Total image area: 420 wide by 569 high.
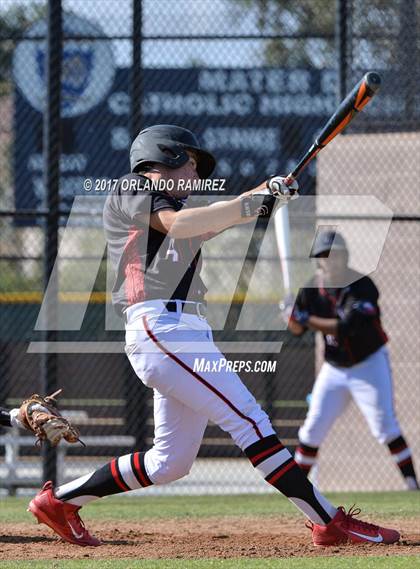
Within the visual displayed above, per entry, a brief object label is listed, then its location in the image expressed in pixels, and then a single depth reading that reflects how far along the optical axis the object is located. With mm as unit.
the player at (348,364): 18250
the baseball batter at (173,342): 10453
